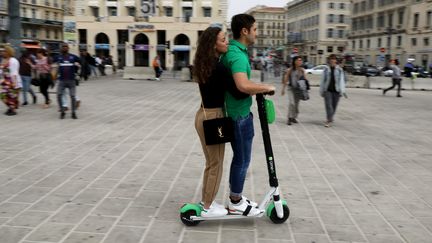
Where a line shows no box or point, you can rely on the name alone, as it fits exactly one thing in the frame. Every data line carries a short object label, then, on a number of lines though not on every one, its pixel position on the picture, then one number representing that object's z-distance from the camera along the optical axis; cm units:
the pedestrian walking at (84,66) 2318
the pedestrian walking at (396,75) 1772
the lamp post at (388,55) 5258
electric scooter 368
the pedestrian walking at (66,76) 968
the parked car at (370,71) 3969
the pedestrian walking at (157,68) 2636
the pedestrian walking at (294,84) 1011
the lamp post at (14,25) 1359
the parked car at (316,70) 3334
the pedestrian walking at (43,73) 1208
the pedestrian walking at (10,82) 1032
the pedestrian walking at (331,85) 985
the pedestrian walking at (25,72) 1216
